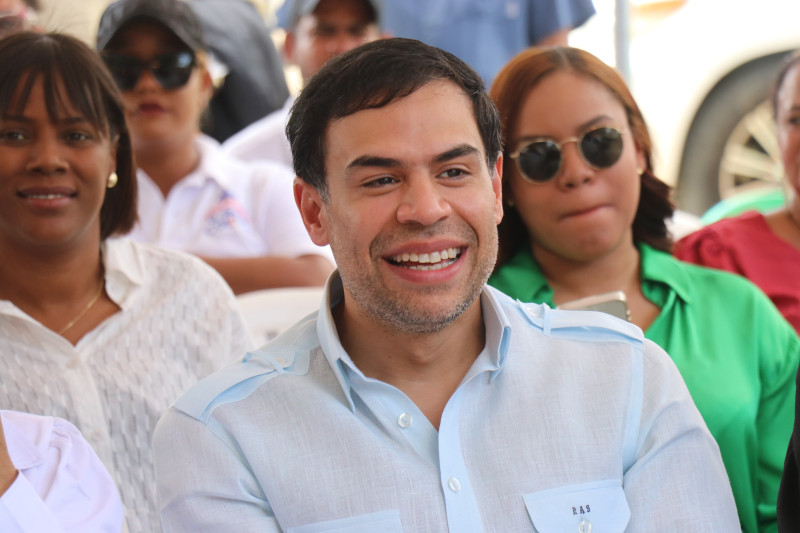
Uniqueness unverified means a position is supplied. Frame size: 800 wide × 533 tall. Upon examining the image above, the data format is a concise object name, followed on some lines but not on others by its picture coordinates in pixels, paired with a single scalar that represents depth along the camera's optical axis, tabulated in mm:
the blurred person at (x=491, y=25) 8766
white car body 11437
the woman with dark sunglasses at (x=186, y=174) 6922
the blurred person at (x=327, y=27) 8336
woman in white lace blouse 4816
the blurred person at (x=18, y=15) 6281
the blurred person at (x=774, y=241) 5914
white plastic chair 6094
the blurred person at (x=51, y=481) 3322
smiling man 3641
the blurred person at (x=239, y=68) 10016
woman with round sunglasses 4742
